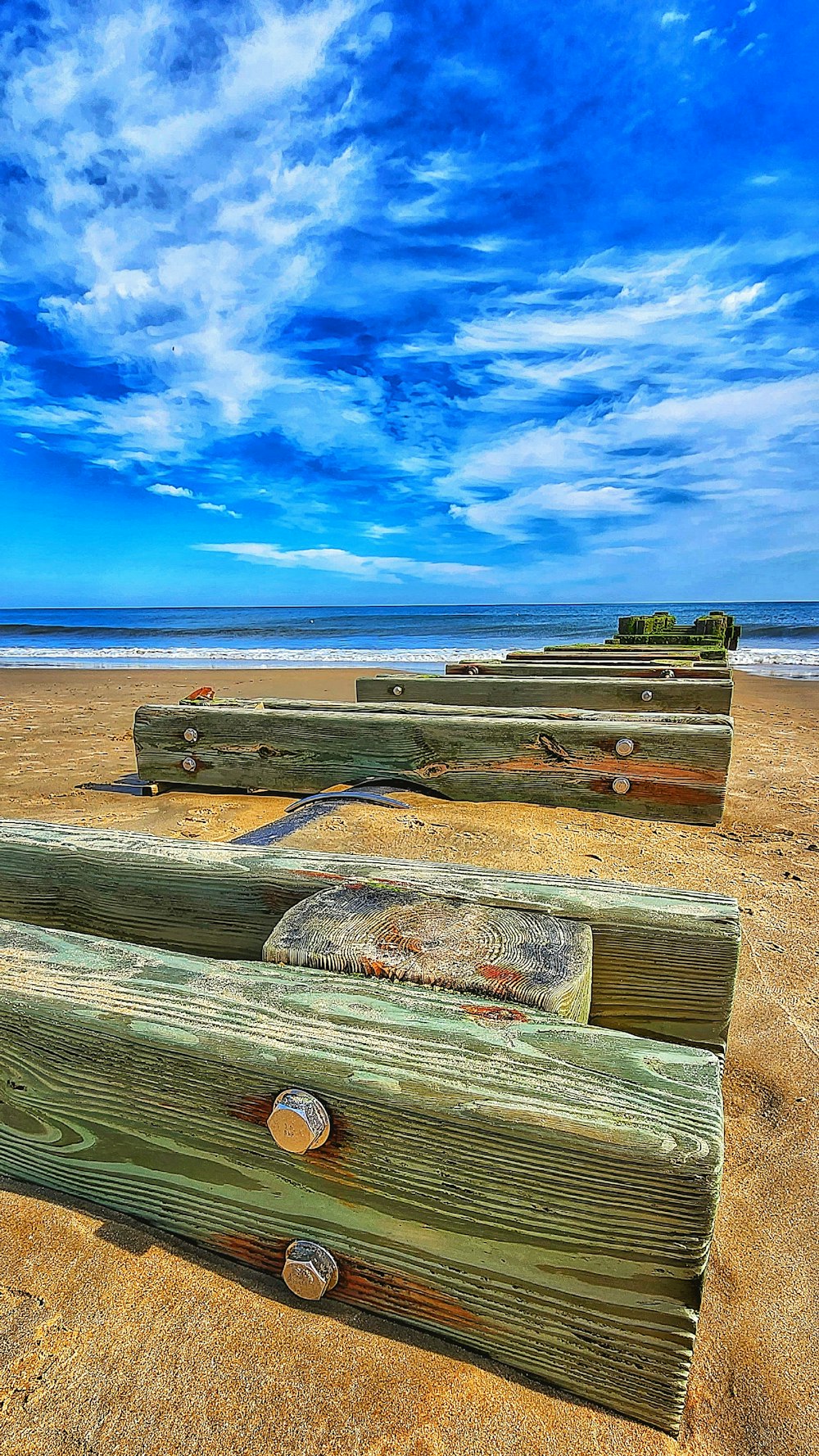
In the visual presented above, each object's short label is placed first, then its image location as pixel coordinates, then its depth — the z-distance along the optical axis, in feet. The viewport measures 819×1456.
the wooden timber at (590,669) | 17.49
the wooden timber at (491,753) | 10.98
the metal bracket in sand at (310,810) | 10.74
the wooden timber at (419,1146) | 2.90
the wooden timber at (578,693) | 15.07
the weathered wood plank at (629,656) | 22.44
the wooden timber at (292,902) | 4.56
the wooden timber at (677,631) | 34.40
